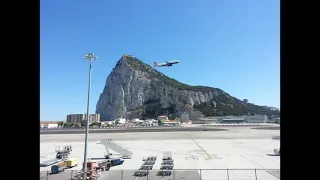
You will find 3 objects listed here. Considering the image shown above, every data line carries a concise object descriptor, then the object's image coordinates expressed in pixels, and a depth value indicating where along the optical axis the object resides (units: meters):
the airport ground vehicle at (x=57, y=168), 30.39
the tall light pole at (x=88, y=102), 25.98
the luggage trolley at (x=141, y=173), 27.70
